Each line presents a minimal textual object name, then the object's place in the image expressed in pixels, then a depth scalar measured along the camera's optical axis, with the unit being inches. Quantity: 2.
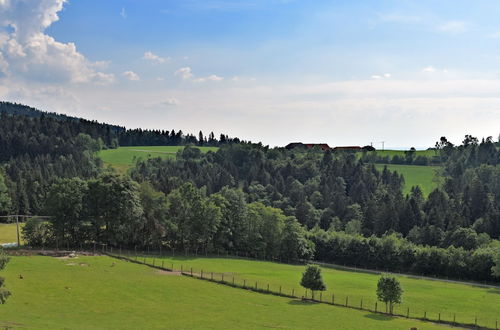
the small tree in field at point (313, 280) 2861.7
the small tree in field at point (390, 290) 2628.0
